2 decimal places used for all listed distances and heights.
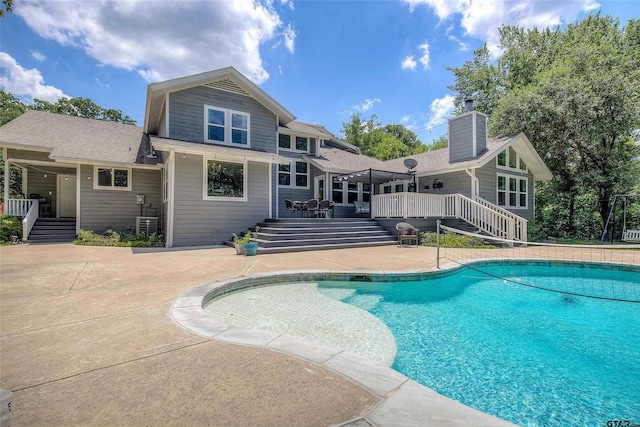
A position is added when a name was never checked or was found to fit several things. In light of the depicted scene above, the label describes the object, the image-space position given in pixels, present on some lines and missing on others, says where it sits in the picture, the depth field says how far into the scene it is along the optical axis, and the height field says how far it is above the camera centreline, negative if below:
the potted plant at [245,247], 8.21 -0.92
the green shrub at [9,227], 10.64 -0.47
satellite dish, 13.95 +2.55
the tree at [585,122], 13.27 +4.67
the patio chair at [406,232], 10.58 -0.63
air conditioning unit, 11.89 -0.38
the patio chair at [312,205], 12.04 +0.45
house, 10.57 +2.03
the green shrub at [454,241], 10.73 -0.97
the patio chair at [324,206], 12.31 +0.42
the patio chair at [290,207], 12.11 +0.38
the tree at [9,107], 21.52 +8.63
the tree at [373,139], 33.94 +9.40
